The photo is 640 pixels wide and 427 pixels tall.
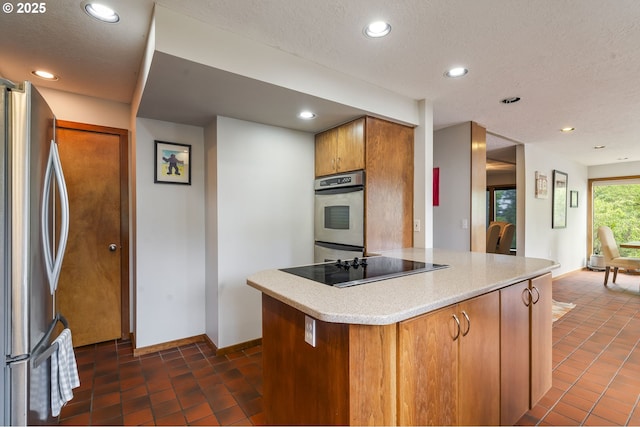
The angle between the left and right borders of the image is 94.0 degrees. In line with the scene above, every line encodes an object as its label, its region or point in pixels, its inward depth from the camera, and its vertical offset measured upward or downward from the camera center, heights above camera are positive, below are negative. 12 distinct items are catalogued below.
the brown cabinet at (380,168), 2.58 +0.41
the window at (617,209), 6.23 +0.06
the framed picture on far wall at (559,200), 5.22 +0.21
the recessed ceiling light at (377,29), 1.66 +1.05
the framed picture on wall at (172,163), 2.63 +0.45
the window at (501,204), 7.15 +0.20
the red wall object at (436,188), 3.67 +0.30
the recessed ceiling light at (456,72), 2.17 +1.04
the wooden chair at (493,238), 4.70 -0.42
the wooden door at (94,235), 2.66 -0.21
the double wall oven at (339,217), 2.63 -0.04
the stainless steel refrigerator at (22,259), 1.21 -0.19
